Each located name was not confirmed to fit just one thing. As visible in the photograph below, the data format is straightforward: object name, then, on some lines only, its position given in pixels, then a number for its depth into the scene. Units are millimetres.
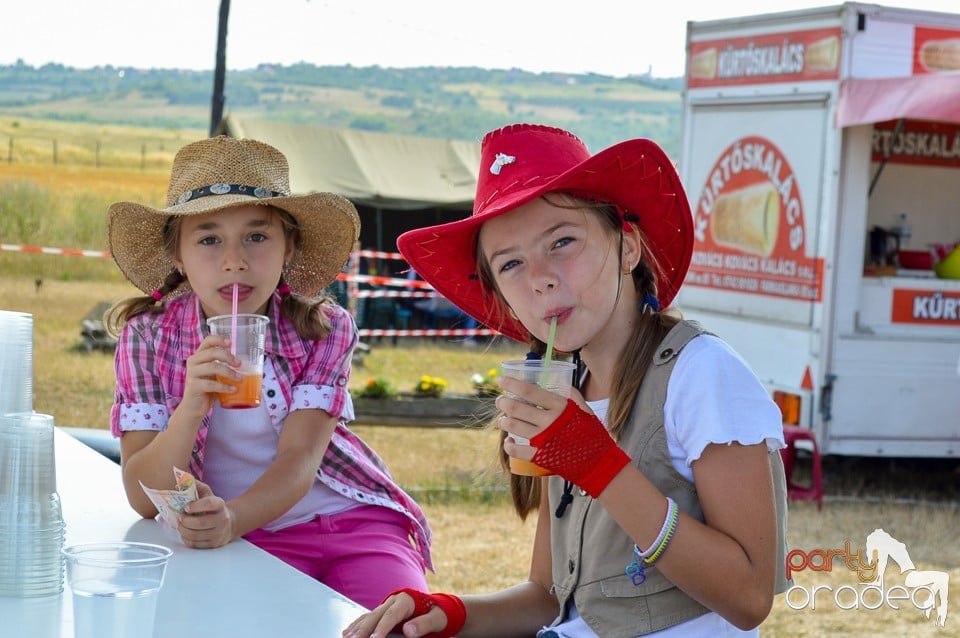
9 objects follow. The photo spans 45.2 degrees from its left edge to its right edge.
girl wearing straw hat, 2811
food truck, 6957
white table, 1942
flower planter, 9422
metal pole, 12734
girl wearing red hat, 1907
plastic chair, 6918
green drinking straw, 1994
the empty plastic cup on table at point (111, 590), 1771
